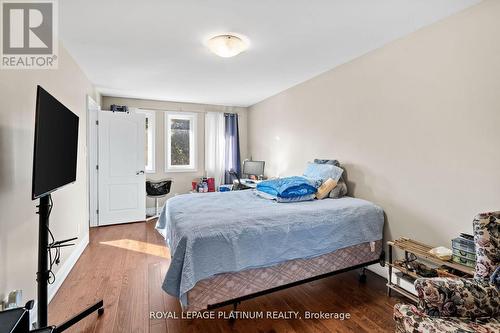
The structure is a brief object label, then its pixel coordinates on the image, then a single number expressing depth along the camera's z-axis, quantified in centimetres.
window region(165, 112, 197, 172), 537
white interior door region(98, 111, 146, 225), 426
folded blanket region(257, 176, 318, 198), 263
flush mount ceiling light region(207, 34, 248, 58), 235
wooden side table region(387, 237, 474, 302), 179
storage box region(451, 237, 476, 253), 175
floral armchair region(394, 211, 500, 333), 123
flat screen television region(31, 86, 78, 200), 127
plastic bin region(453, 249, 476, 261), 174
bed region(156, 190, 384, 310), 173
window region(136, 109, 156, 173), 514
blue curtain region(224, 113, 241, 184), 566
